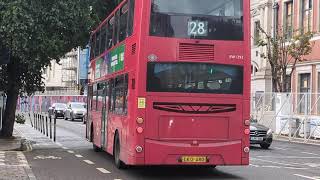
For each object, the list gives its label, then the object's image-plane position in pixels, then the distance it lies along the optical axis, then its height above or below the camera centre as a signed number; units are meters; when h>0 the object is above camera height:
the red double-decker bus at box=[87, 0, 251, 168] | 12.73 +0.43
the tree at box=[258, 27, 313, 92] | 36.19 +3.17
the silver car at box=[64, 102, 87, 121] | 51.22 -0.66
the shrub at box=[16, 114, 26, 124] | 37.15 -1.02
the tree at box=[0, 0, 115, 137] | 18.89 +2.40
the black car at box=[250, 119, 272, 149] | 24.16 -1.25
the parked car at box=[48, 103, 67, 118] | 57.23 -0.59
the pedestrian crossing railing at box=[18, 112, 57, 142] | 29.23 -1.33
